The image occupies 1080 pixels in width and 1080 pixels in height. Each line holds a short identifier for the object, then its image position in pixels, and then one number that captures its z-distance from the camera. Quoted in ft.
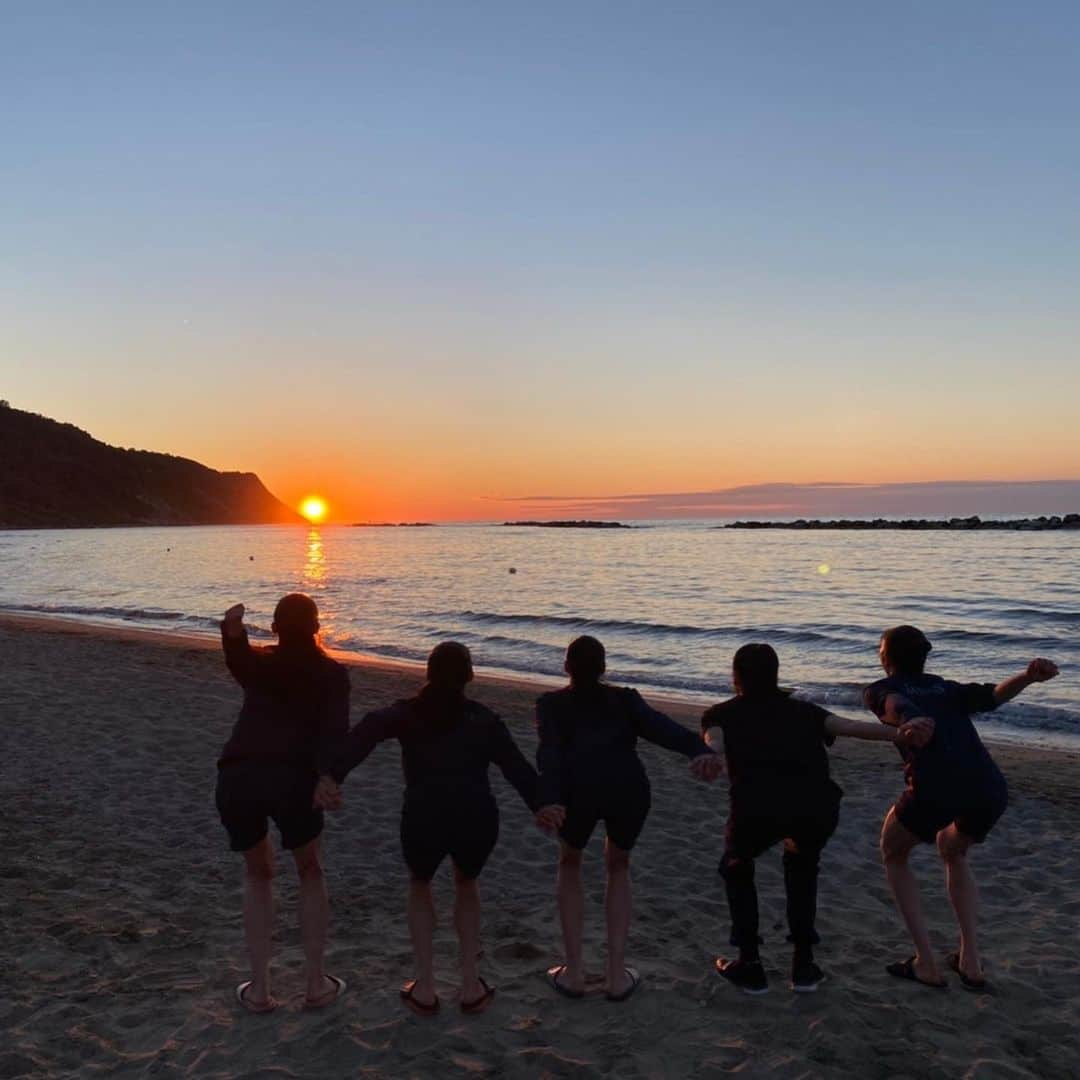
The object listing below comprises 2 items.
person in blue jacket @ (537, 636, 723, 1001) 14.14
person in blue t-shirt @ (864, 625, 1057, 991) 14.53
